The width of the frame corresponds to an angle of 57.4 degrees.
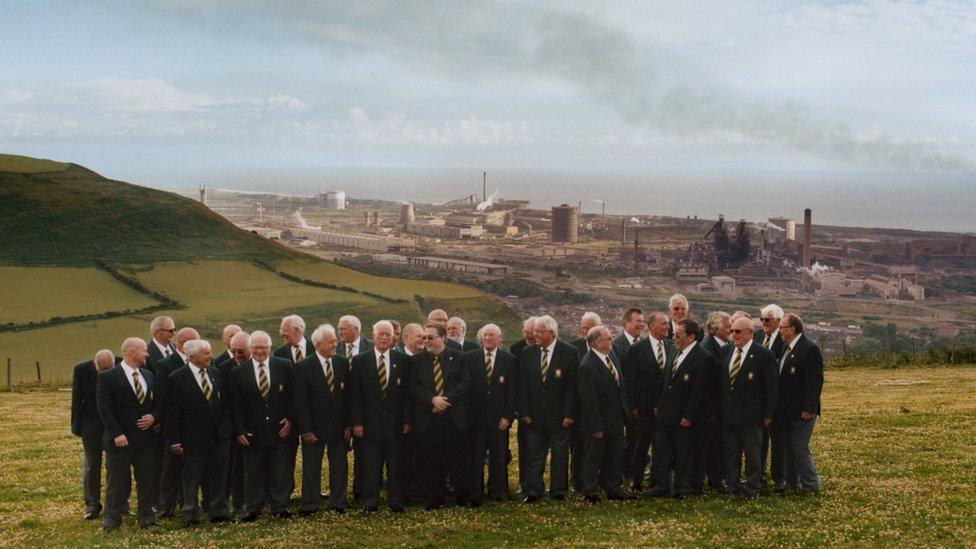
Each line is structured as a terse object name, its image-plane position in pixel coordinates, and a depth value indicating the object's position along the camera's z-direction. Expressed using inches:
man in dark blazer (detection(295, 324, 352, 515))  440.1
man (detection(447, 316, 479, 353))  494.9
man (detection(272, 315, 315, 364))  464.4
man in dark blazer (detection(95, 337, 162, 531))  424.2
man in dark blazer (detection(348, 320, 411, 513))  446.9
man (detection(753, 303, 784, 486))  471.7
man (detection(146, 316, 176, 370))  461.1
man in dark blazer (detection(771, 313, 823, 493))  452.1
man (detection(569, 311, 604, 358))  480.2
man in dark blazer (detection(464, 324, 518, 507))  457.1
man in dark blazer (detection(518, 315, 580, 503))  458.9
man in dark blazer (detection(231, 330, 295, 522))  433.4
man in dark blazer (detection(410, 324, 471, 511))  449.7
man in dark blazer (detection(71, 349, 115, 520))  455.8
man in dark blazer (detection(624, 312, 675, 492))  474.0
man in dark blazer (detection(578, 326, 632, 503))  454.3
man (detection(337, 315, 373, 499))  450.0
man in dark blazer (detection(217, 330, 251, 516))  435.5
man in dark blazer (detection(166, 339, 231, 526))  426.0
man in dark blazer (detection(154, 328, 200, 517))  441.1
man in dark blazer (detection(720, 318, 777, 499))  448.5
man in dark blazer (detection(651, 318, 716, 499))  456.8
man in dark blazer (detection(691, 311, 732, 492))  466.6
